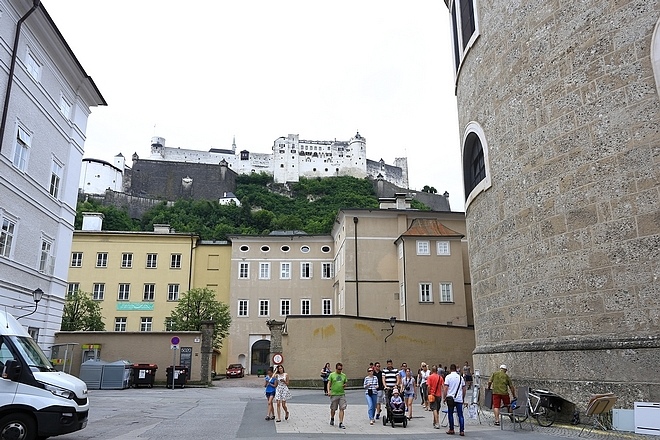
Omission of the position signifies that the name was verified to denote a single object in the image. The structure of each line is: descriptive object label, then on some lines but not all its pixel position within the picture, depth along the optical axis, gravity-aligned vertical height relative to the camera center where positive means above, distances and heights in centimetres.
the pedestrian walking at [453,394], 1170 -77
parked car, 4131 -87
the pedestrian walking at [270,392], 1382 -82
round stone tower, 1059 +352
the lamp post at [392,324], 2950 +185
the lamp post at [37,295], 1939 +228
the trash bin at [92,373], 2491 -60
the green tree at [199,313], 4081 +345
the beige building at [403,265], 3575 +633
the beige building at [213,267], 4812 +797
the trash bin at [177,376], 2652 -79
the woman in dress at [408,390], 1490 -84
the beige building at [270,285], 4672 +633
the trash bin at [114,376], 2491 -73
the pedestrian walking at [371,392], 1395 -83
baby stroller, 1319 -131
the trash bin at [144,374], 2656 -69
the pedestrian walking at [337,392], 1270 -76
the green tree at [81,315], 3938 +325
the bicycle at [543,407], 1151 -102
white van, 868 -61
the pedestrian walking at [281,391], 1331 -76
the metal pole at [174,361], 2611 -10
